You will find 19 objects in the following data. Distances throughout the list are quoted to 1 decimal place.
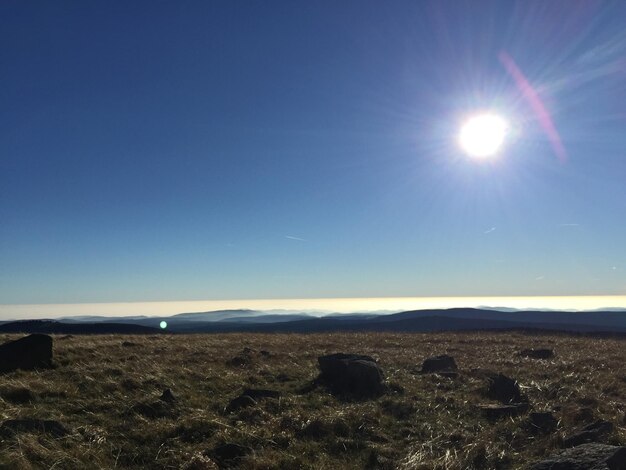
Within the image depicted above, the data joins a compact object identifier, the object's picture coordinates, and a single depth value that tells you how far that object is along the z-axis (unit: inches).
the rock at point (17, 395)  517.7
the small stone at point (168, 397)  542.0
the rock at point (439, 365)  768.9
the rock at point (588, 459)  312.3
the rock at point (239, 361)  802.2
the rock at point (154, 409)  503.5
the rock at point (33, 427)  414.0
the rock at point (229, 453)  402.3
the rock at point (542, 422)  482.3
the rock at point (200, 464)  382.6
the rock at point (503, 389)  609.9
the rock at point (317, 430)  465.7
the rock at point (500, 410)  533.0
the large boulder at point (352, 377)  620.1
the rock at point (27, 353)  653.9
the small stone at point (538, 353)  941.8
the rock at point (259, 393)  571.2
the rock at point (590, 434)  427.8
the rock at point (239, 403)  534.3
